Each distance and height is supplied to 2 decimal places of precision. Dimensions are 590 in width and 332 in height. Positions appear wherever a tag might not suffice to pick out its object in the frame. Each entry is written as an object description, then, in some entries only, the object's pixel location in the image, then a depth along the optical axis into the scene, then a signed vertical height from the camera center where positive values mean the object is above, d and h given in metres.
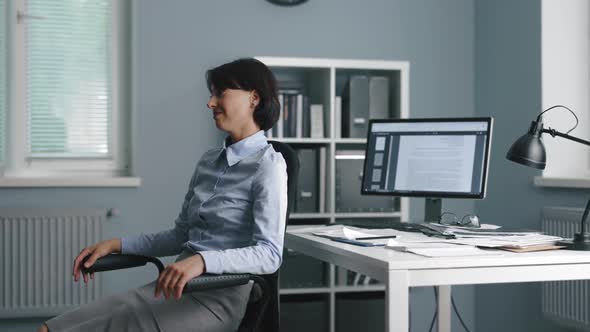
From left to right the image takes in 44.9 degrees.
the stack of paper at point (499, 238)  1.96 -0.25
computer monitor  2.50 -0.01
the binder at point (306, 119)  3.43 +0.17
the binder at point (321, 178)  3.37 -0.11
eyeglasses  2.49 -0.24
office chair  1.62 -0.30
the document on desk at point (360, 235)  2.06 -0.26
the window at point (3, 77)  3.49 +0.37
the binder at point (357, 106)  3.44 +0.23
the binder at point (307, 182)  3.36 -0.13
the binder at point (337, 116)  3.43 +0.18
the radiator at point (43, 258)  3.35 -0.50
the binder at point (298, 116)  3.40 +0.18
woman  1.72 -0.21
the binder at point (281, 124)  3.37 +0.14
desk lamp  2.22 +0.02
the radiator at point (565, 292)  2.96 -0.59
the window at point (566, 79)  3.28 +0.36
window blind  3.59 +0.38
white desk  1.68 -0.28
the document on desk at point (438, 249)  1.82 -0.25
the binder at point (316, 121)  3.42 +0.16
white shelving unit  3.35 +0.13
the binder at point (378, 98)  3.46 +0.28
